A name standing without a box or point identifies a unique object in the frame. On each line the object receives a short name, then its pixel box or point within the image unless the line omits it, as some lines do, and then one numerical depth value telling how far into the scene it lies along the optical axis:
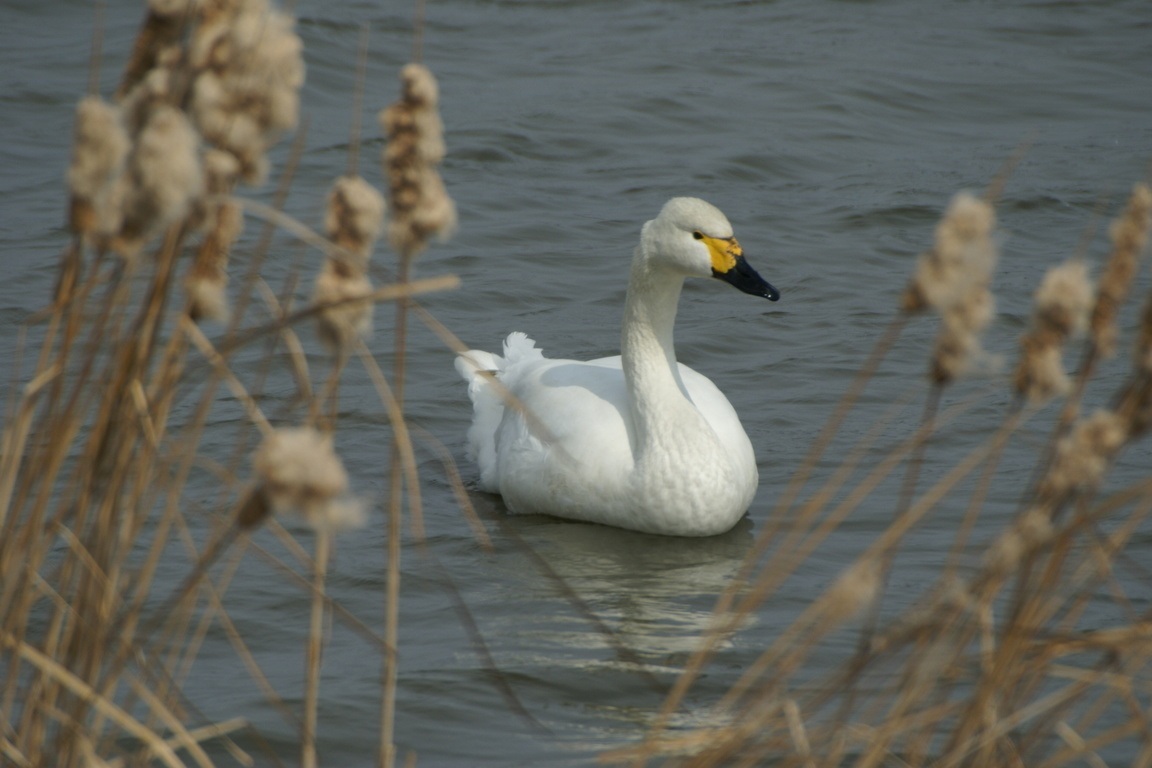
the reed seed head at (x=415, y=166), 9.67
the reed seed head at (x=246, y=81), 8.97
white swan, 14.29
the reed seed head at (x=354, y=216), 9.49
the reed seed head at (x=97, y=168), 7.84
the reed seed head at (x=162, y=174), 7.53
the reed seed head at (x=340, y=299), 9.28
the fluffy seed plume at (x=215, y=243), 9.27
